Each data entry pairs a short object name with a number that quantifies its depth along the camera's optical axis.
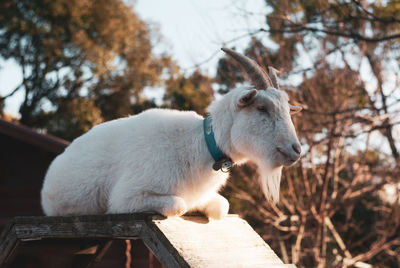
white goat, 2.33
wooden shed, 2.19
